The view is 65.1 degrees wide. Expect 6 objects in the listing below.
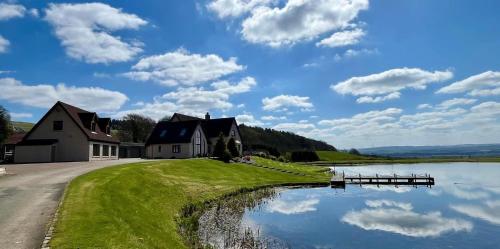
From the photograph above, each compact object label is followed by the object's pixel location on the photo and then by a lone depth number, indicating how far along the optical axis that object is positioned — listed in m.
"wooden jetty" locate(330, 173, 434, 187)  57.18
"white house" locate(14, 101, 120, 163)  54.50
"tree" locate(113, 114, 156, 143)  111.62
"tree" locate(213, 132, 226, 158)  62.30
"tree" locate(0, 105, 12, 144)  56.31
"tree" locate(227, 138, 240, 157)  68.62
